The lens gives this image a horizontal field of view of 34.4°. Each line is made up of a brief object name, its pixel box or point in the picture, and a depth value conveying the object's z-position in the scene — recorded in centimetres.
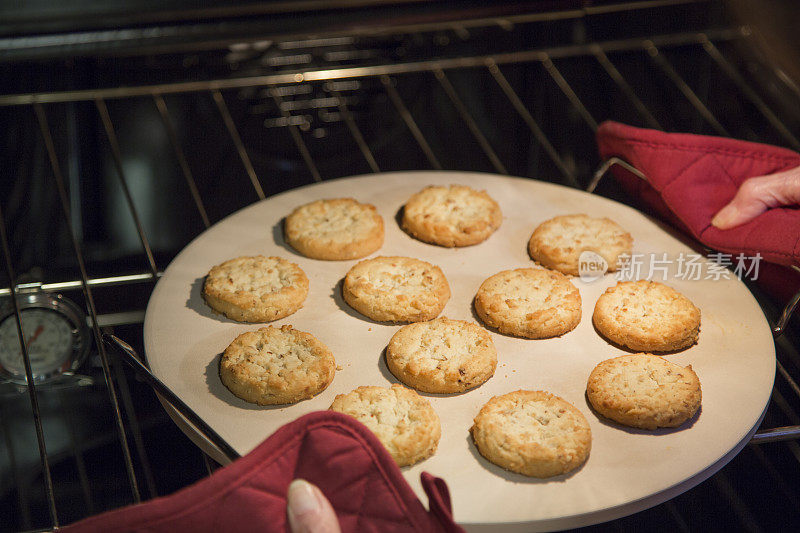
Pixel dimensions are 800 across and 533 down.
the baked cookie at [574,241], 81
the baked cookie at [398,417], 66
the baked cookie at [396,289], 76
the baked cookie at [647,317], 75
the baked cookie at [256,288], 76
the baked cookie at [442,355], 71
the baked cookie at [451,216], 83
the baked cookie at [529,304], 76
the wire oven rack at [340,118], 74
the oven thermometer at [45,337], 80
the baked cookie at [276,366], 70
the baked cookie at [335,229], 81
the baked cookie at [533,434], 66
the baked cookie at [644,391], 69
